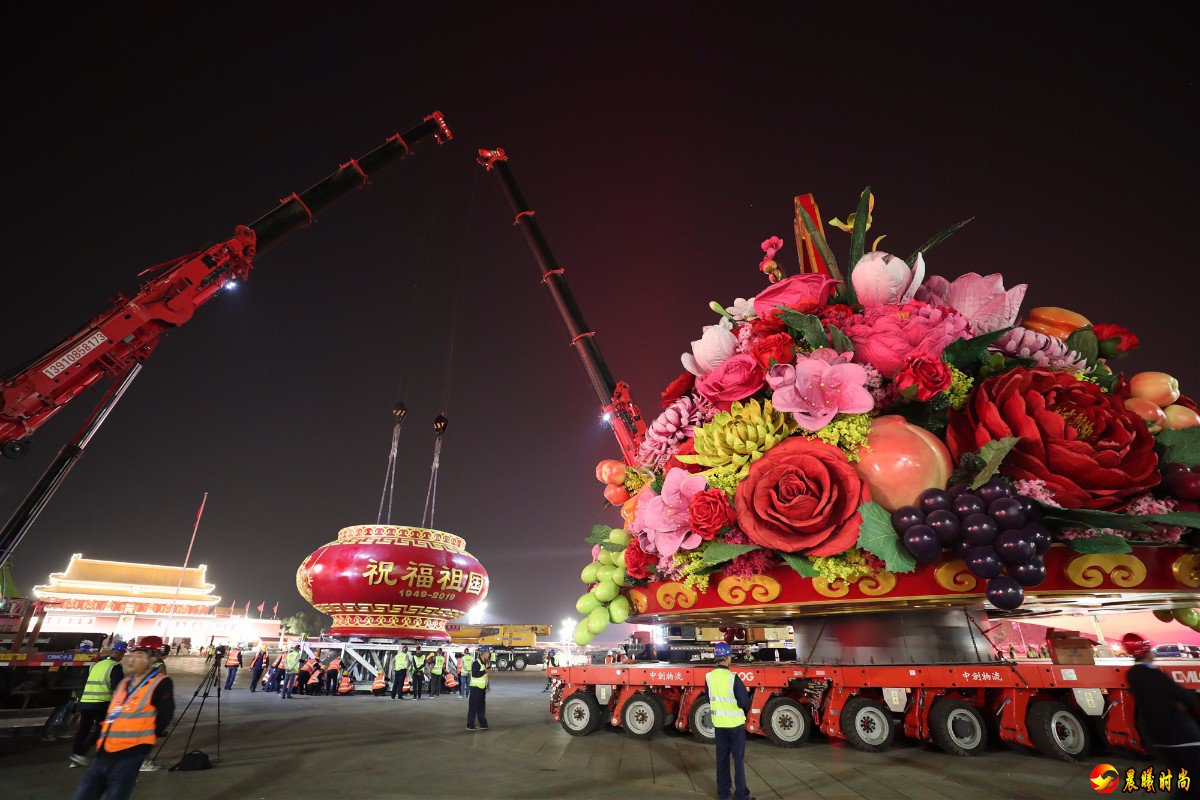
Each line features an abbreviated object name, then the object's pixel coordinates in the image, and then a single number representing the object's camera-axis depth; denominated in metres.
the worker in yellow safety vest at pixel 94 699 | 8.09
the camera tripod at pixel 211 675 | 9.06
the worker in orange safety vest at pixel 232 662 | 22.30
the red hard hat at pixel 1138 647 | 4.66
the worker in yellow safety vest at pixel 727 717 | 5.98
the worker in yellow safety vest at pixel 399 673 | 19.34
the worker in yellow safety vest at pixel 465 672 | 20.25
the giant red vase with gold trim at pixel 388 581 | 18.70
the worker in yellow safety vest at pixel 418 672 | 19.94
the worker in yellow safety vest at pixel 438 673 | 21.33
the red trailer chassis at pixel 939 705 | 7.55
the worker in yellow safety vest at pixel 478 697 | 11.98
